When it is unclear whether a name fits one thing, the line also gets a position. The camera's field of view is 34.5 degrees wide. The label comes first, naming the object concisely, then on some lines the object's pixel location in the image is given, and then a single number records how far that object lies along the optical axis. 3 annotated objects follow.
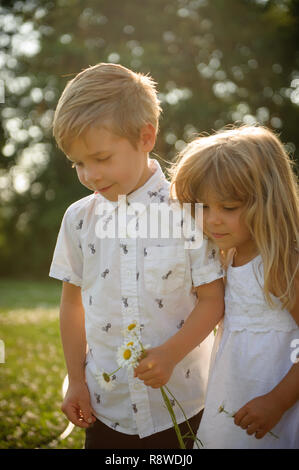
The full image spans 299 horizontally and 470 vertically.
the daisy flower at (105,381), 1.78
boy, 2.01
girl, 1.98
